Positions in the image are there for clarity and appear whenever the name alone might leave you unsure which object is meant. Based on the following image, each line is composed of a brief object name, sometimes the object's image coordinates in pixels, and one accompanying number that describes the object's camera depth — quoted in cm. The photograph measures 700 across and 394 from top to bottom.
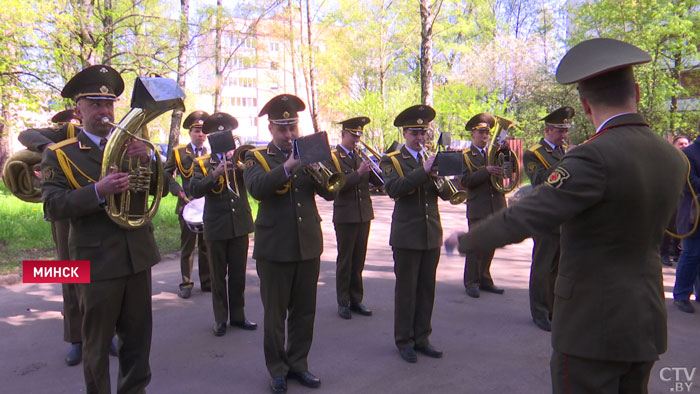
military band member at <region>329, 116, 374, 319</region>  592
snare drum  595
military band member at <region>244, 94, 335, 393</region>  401
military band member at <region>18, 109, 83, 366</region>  457
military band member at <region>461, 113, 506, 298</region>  654
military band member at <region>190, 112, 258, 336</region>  535
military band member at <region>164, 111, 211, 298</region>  639
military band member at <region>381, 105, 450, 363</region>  460
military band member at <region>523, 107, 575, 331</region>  538
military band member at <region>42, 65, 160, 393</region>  319
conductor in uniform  199
